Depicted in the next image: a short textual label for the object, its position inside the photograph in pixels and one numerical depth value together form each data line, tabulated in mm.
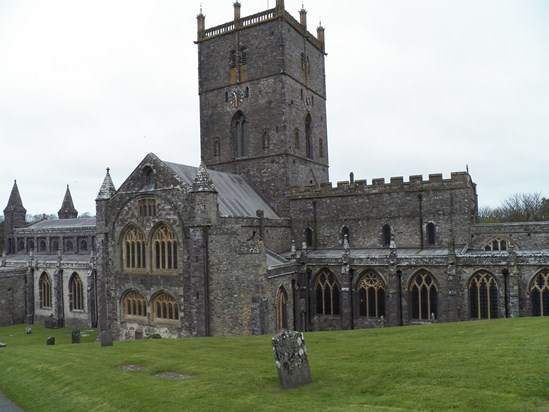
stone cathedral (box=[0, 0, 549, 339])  27125
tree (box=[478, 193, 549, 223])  59312
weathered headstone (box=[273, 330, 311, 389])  12461
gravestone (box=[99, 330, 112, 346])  22719
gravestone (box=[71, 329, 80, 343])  29891
